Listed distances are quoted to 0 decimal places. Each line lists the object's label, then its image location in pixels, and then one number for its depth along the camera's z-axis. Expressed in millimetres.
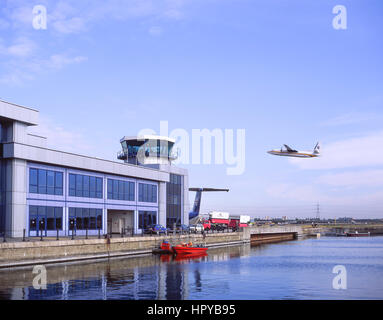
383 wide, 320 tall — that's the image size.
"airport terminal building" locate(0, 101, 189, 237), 55281
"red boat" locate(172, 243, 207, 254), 68269
